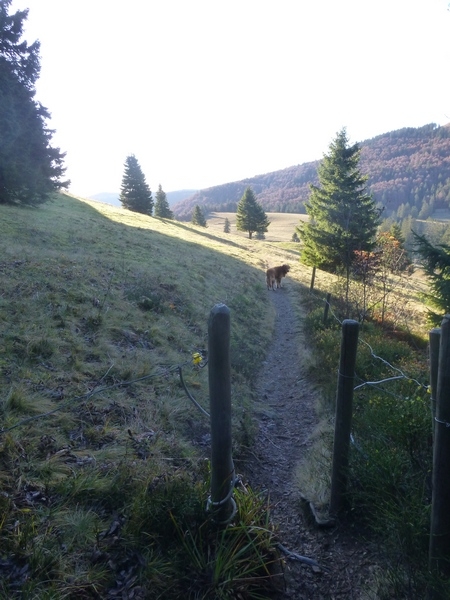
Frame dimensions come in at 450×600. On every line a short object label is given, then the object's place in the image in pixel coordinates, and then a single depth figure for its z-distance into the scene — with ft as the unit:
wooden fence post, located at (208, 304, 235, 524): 8.88
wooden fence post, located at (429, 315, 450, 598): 6.58
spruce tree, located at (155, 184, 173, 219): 179.71
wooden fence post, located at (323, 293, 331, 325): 37.56
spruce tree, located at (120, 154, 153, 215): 165.58
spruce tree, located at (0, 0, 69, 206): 53.06
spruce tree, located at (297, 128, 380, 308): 65.67
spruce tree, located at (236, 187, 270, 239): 182.09
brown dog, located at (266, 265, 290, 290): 66.79
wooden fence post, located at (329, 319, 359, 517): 10.53
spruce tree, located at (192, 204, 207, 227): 204.27
